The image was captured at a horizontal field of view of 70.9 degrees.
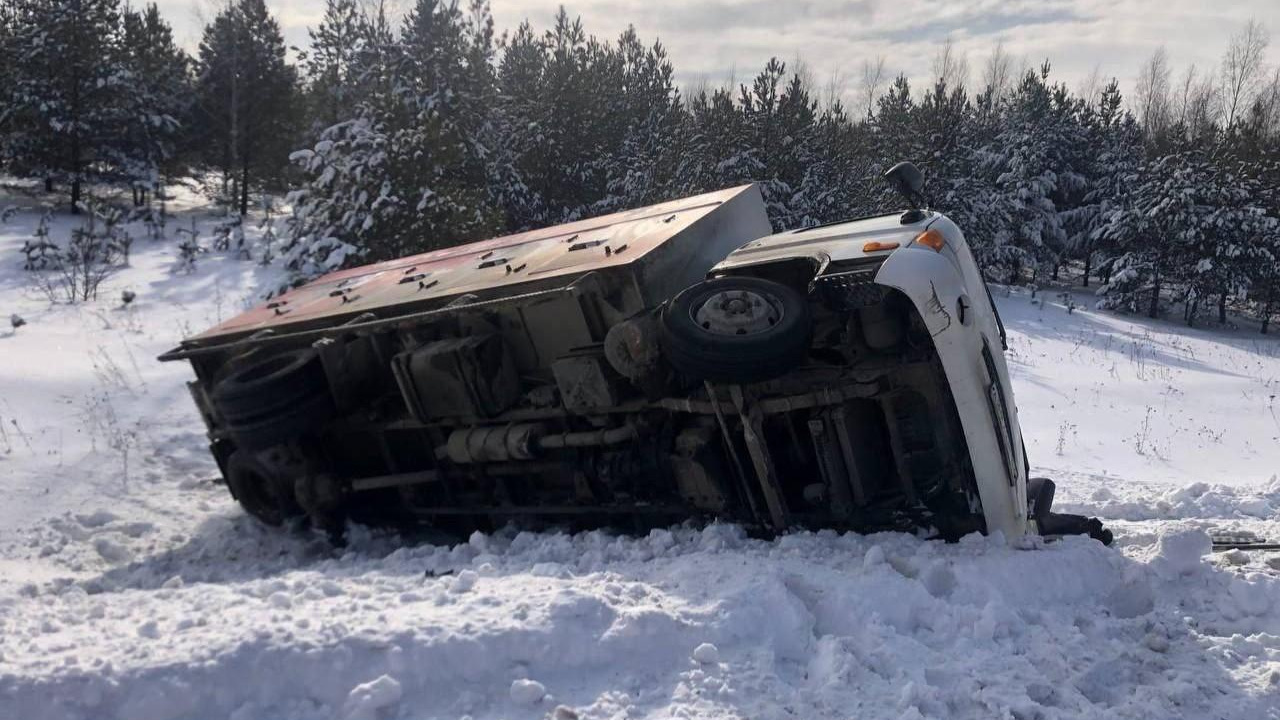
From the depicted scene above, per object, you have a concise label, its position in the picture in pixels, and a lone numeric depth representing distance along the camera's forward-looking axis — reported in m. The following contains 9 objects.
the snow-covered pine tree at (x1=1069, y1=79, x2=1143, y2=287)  32.50
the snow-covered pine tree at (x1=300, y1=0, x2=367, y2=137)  23.50
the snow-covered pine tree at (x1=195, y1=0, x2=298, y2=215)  26.48
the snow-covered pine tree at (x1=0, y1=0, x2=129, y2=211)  21.14
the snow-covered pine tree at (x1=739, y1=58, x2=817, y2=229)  22.20
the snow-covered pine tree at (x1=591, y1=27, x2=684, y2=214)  22.00
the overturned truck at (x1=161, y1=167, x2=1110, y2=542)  4.24
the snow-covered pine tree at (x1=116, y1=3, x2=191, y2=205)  23.16
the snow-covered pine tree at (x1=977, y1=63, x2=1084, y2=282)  29.73
